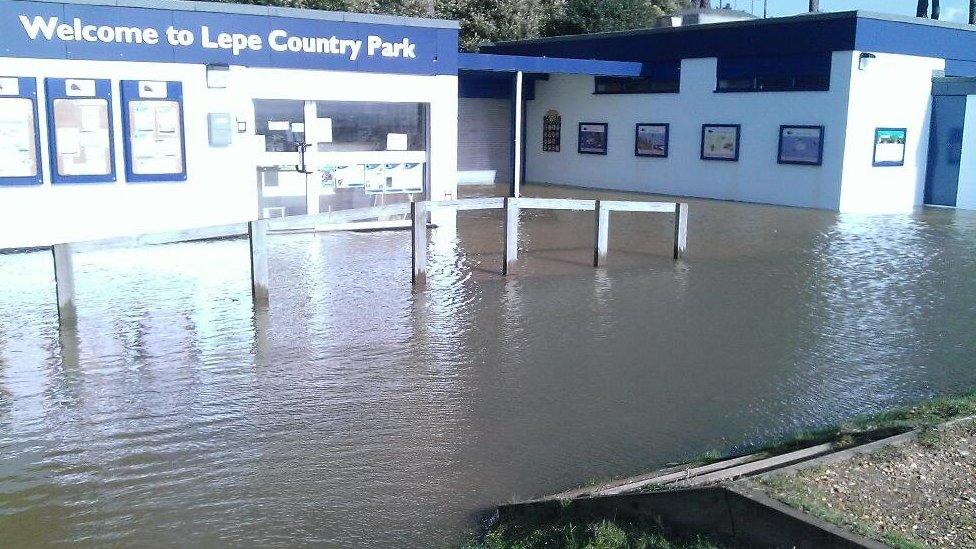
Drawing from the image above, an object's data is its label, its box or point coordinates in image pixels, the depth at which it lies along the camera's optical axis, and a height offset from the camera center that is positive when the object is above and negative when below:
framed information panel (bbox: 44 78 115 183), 12.84 +0.02
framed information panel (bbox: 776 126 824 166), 20.73 -0.10
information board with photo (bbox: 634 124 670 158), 24.41 -0.03
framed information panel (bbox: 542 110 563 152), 27.78 +0.20
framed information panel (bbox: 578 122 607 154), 26.19 +0.01
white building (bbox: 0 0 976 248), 12.93 +0.43
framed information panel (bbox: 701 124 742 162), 22.59 -0.05
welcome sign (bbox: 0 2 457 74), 12.59 +1.40
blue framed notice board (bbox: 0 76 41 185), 12.48 -0.02
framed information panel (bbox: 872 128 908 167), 20.69 -0.09
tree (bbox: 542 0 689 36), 35.41 +4.61
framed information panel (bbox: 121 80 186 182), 13.45 +0.02
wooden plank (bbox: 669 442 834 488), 4.52 -1.63
